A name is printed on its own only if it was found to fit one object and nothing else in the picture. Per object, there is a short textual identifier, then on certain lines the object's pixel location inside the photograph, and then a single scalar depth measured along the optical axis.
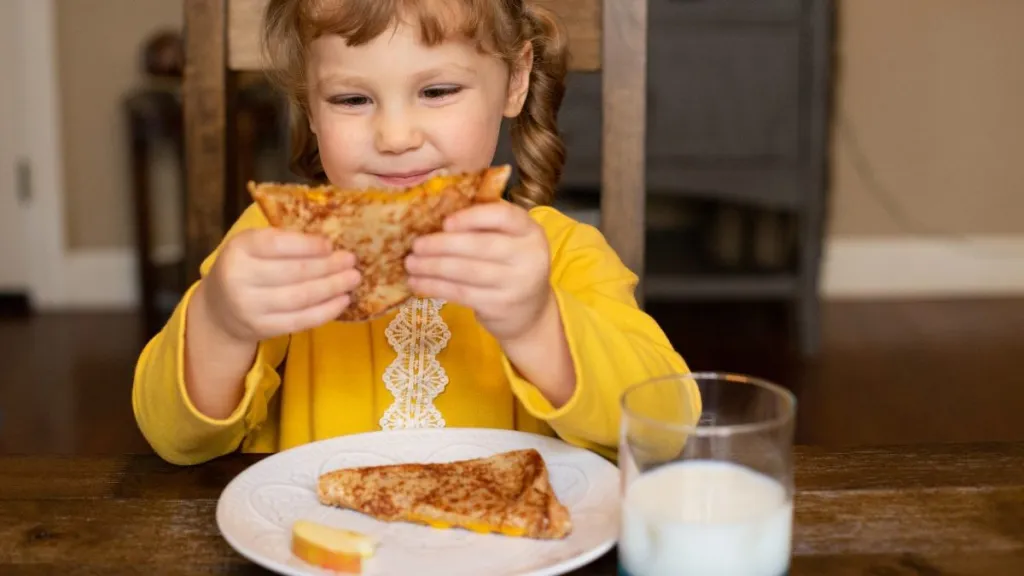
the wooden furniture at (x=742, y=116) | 2.94
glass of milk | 0.61
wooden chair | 1.13
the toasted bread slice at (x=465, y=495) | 0.72
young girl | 0.77
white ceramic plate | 0.68
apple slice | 0.67
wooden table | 0.70
